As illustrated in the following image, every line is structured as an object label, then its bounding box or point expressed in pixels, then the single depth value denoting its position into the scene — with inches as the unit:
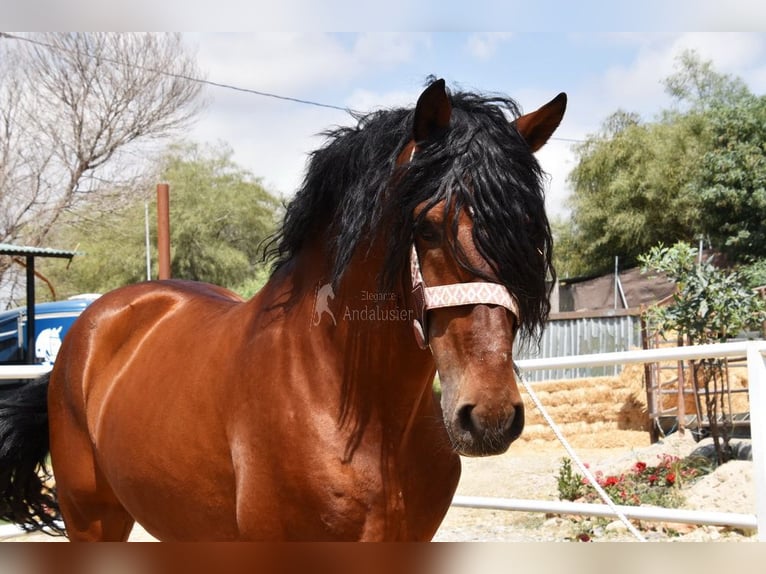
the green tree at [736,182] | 637.3
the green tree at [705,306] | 274.1
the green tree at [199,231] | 839.1
